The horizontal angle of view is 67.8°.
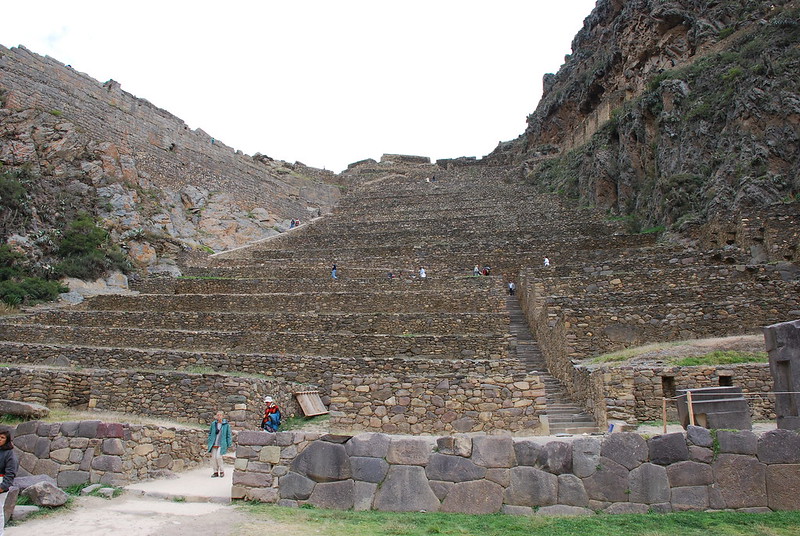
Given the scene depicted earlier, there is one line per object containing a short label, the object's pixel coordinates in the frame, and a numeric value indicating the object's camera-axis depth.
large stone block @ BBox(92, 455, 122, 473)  8.86
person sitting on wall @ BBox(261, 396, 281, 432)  11.45
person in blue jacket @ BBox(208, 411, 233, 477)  10.38
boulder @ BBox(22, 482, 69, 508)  7.41
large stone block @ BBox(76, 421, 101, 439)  8.96
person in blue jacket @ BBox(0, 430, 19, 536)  6.59
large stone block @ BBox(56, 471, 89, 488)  8.68
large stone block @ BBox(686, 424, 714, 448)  6.60
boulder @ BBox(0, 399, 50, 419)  9.74
